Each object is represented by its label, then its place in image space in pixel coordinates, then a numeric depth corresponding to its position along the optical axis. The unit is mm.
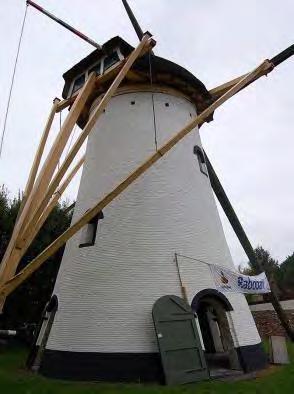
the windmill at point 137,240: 8250
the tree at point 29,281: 15391
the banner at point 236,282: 9375
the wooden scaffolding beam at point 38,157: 9486
